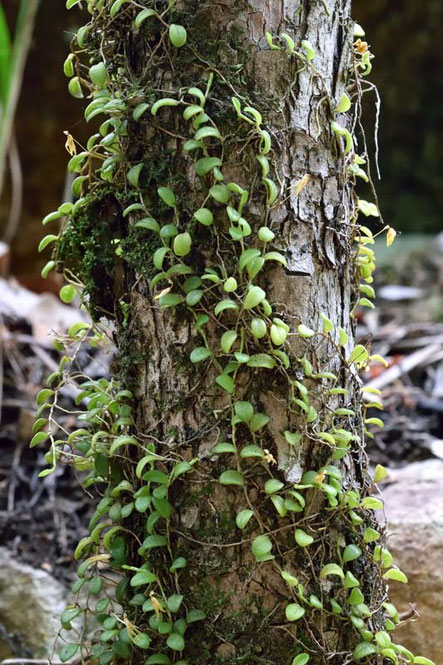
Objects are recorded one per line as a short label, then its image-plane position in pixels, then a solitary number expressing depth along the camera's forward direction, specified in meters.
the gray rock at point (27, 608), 1.87
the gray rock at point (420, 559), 1.77
